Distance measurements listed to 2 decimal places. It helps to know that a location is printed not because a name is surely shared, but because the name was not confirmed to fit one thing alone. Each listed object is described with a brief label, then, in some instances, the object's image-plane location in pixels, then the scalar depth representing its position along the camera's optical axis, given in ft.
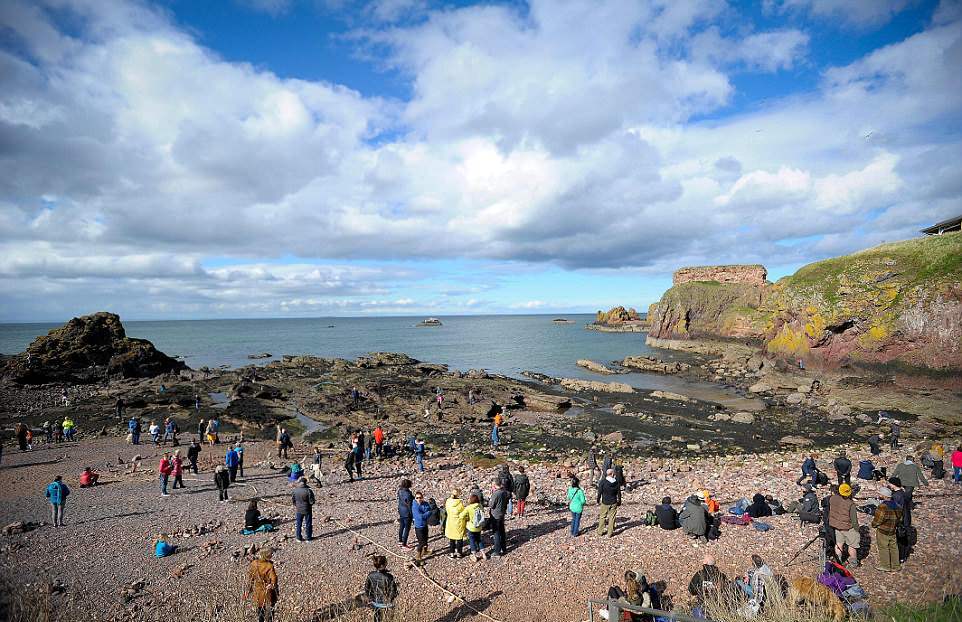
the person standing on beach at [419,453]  69.68
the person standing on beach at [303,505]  41.09
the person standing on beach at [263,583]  27.12
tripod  32.96
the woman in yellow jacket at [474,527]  36.84
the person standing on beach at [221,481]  54.24
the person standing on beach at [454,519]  36.65
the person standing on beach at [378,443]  75.61
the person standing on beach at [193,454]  65.00
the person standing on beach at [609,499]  39.55
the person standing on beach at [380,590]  27.20
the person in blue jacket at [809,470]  55.93
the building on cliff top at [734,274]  366.43
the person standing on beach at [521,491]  47.03
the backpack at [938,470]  55.47
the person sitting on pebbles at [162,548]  38.86
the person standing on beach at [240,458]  62.69
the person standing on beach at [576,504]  39.99
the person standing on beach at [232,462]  60.85
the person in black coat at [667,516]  41.55
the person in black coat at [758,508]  44.86
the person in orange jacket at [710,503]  43.96
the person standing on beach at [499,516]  36.96
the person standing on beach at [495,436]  91.09
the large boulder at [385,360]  210.96
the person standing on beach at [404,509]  39.37
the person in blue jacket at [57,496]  44.83
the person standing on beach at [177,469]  58.49
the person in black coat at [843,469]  55.06
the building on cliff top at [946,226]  163.73
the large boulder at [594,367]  197.15
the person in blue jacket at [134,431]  85.91
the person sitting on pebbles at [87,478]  59.41
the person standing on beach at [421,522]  37.29
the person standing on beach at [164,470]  54.90
